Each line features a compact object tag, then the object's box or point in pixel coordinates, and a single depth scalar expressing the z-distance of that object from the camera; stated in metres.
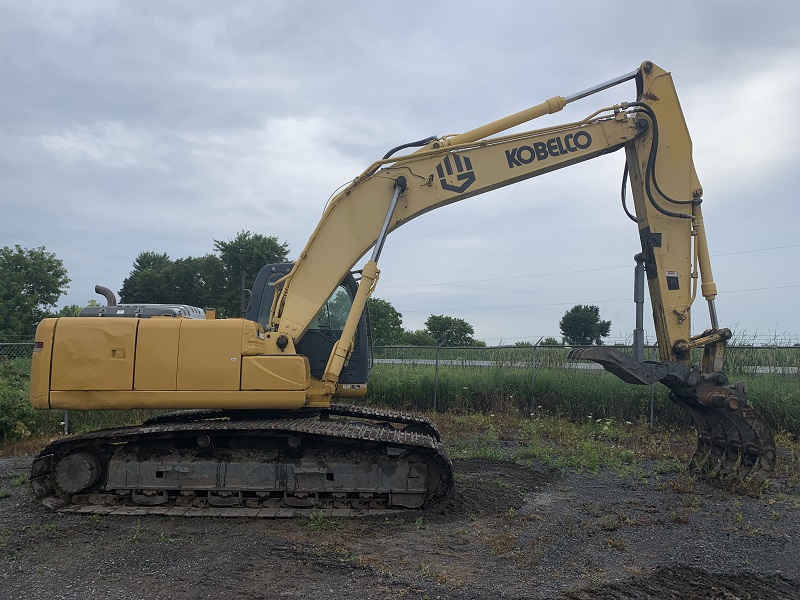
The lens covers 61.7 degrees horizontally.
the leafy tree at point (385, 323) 51.84
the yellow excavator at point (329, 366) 6.64
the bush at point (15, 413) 11.07
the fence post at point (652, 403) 12.49
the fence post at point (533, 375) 14.19
